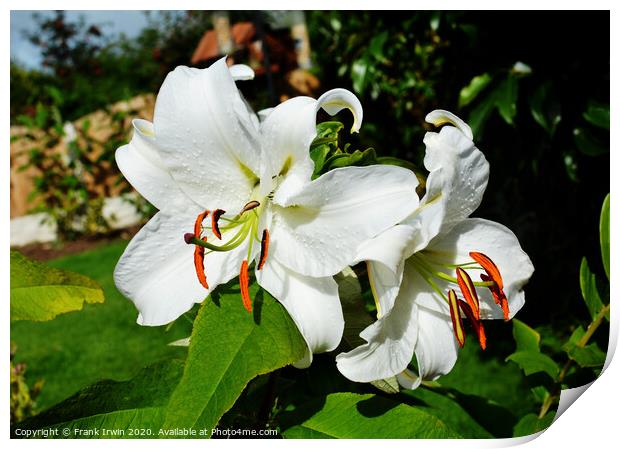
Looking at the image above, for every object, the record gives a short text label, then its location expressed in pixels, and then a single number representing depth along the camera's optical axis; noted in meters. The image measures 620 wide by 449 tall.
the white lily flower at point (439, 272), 0.27
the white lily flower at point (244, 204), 0.27
